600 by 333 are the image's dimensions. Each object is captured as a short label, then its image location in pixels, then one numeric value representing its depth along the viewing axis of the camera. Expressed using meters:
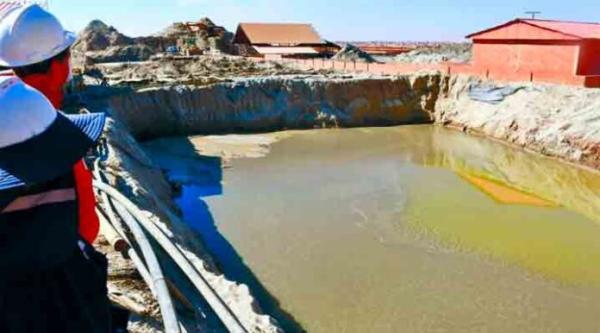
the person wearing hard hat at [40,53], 1.77
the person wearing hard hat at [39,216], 1.45
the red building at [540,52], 18.67
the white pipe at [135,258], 3.31
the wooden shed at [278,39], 40.41
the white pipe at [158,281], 2.49
